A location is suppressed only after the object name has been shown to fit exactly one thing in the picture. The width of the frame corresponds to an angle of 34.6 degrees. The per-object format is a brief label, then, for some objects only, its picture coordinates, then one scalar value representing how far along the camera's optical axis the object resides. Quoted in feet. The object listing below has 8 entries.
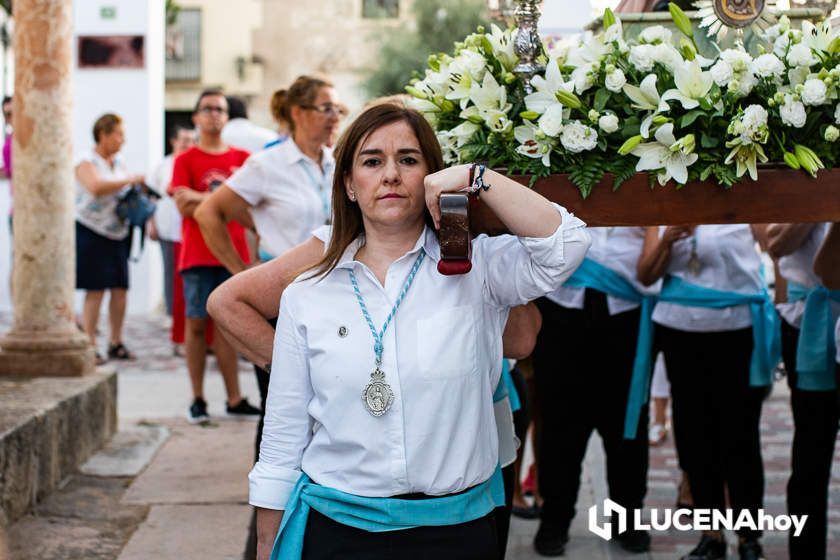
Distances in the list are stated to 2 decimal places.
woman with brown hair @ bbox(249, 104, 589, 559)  10.22
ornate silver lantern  12.01
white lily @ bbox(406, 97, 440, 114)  12.55
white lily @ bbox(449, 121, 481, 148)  12.09
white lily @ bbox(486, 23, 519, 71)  12.17
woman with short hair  35.19
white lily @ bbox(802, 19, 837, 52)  11.50
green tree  107.14
